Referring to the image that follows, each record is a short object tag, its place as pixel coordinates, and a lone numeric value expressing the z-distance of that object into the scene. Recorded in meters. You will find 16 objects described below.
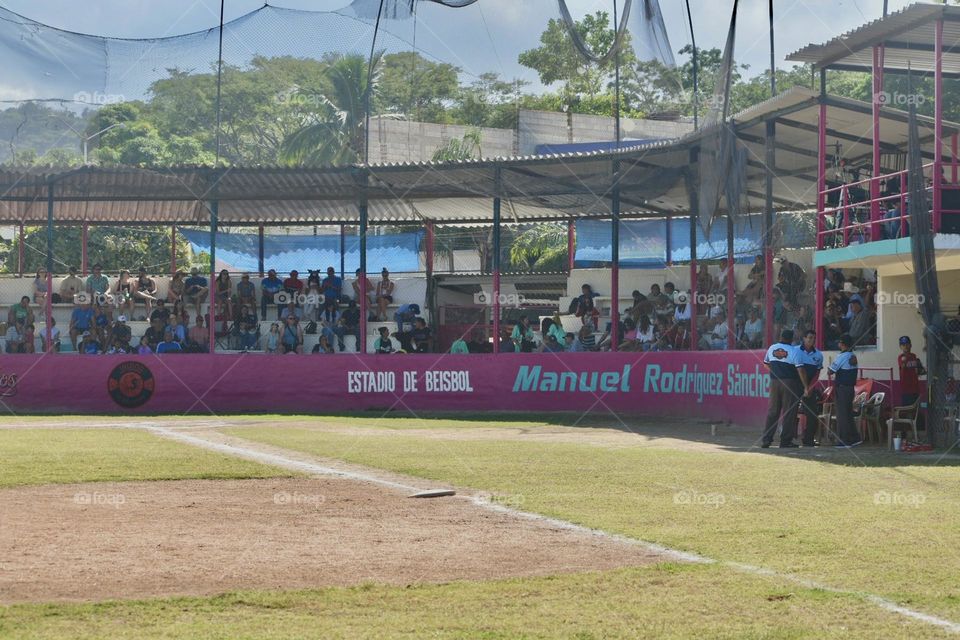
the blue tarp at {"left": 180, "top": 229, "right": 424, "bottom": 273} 38.78
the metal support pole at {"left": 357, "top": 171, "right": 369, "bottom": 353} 32.34
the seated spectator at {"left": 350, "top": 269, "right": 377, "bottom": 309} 35.53
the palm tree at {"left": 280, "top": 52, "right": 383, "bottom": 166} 31.73
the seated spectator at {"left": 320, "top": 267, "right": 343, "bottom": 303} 34.88
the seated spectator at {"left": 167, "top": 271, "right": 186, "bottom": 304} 35.06
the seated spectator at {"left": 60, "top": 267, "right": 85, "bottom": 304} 35.25
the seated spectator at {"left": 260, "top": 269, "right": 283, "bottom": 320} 34.69
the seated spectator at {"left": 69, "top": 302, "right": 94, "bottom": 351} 33.94
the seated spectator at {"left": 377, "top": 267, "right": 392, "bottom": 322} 35.34
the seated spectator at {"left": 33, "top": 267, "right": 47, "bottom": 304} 35.41
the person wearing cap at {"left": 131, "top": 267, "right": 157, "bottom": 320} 35.50
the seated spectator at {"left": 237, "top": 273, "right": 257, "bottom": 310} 34.41
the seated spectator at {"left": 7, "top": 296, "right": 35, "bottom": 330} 33.84
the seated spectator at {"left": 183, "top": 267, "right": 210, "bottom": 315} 35.08
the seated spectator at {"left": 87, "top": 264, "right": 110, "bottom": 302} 34.97
